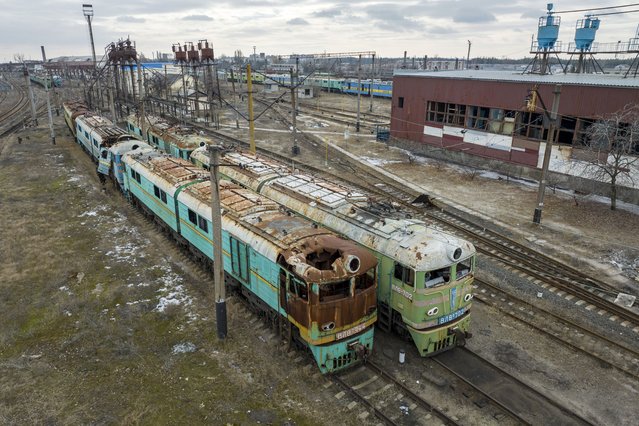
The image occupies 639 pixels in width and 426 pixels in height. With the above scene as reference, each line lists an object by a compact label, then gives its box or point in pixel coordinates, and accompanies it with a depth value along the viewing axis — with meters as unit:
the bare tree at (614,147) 23.22
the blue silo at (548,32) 35.44
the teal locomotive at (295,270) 10.78
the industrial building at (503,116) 26.62
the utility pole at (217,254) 11.56
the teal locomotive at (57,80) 99.04
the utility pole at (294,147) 35.96
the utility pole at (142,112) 29.34
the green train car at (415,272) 11.41
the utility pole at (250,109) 24.92
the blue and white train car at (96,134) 29.44
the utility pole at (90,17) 64.00
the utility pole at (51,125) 40.57
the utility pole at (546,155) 19.53
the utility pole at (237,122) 52.06
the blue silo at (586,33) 36.47
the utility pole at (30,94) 44.46
